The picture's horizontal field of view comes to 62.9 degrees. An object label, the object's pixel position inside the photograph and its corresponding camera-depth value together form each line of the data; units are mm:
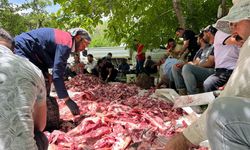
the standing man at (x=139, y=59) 8721
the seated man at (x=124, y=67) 10174
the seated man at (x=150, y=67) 8206
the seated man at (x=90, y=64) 8785
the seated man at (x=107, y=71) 7906
